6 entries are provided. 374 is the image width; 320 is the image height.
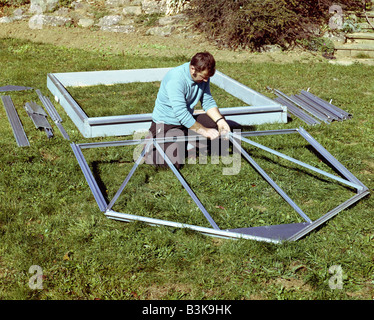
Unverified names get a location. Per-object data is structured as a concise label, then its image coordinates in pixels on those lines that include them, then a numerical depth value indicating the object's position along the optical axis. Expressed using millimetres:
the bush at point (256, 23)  11781
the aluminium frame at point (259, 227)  3824
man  4785
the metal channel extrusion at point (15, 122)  5898
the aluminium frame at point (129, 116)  6137
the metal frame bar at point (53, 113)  6319
